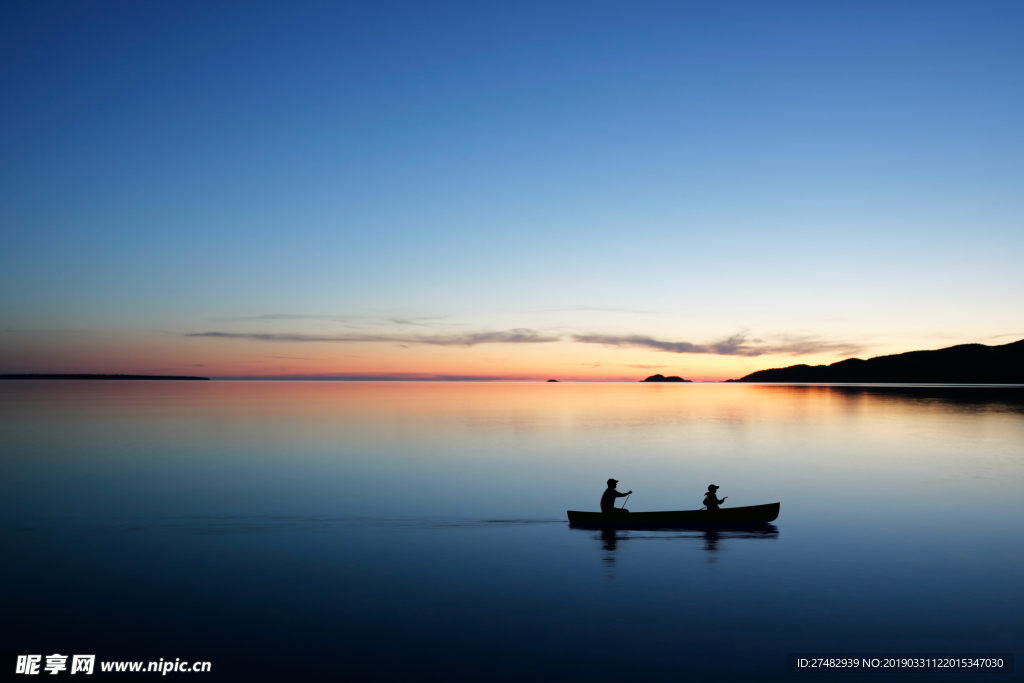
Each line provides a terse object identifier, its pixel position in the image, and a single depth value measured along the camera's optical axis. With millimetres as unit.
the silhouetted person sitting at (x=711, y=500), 24406
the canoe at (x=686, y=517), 24188
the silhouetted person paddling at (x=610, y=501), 24422
